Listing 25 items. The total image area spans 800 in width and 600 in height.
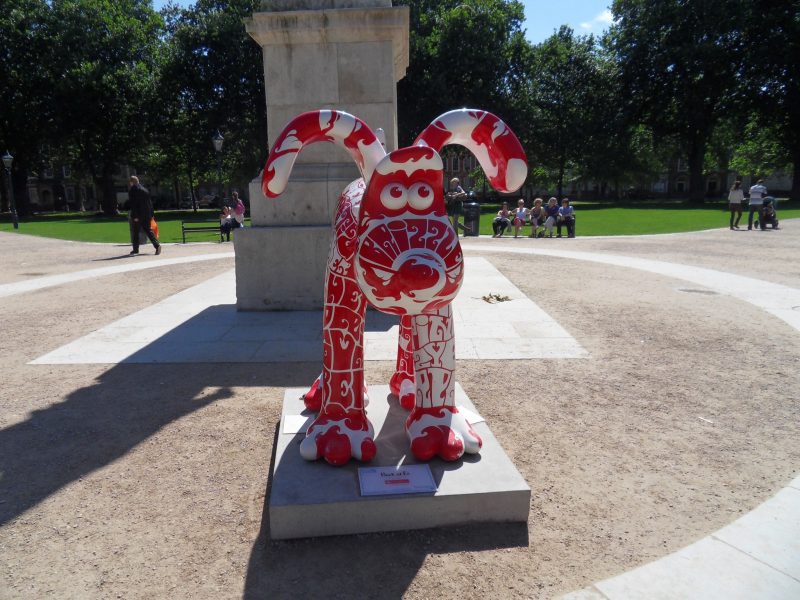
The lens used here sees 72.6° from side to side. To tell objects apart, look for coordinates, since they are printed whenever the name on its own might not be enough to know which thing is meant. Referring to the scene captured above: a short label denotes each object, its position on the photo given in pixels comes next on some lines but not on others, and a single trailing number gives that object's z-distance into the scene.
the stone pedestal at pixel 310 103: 7.19
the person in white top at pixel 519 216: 18.45
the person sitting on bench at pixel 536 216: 18.41
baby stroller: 18.98
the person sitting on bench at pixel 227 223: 18.77
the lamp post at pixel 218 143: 24.27
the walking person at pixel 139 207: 14.50
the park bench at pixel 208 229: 18.51
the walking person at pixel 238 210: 18.45
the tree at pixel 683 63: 34.09
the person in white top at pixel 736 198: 19.25
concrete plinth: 2.71
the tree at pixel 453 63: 32.44
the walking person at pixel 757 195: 18.55
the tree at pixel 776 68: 32.72
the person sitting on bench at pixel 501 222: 18.59
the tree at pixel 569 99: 41.59
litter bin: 18.55
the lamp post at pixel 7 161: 26.48
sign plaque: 2.80
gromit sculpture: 2.71
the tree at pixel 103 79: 34.72
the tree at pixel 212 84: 34.16
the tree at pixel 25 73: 35.19
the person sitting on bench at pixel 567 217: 18.02
